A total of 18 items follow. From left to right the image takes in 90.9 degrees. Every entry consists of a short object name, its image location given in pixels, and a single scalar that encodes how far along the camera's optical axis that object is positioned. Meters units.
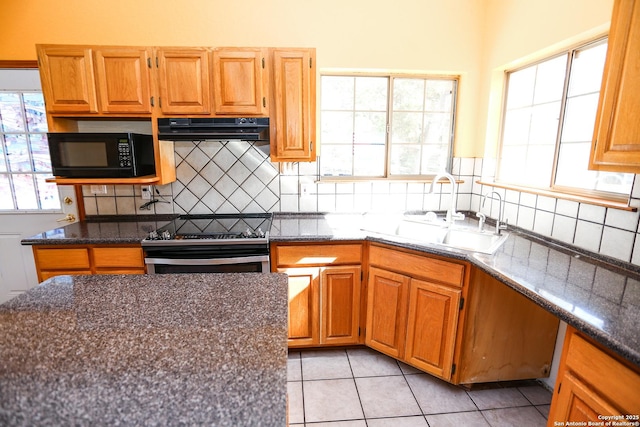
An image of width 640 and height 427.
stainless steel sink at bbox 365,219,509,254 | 2.02
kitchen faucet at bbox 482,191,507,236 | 1.99
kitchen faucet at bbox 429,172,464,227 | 2.07
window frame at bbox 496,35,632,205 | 1.62
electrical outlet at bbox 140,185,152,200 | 2.49
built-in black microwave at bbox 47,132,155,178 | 2.05
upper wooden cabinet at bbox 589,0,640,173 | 1.06
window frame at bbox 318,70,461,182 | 2.49
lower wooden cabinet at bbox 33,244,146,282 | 2.02
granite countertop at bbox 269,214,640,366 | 1.00
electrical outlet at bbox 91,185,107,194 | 2.48
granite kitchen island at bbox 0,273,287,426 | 0.65
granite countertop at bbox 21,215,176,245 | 1.99
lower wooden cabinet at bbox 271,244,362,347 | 2.07
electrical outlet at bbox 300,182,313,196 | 2.55
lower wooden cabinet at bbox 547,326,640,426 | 0.92
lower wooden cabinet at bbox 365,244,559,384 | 1.77
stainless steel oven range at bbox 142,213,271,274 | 1.97
